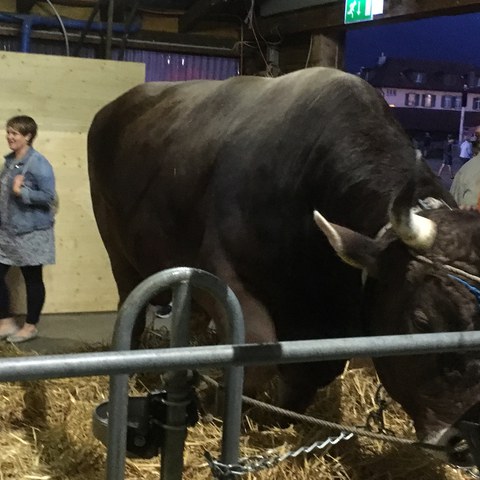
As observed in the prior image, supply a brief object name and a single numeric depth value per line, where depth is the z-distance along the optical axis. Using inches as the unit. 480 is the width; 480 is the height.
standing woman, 210.4
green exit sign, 219.8
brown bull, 99.6
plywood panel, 233.3
